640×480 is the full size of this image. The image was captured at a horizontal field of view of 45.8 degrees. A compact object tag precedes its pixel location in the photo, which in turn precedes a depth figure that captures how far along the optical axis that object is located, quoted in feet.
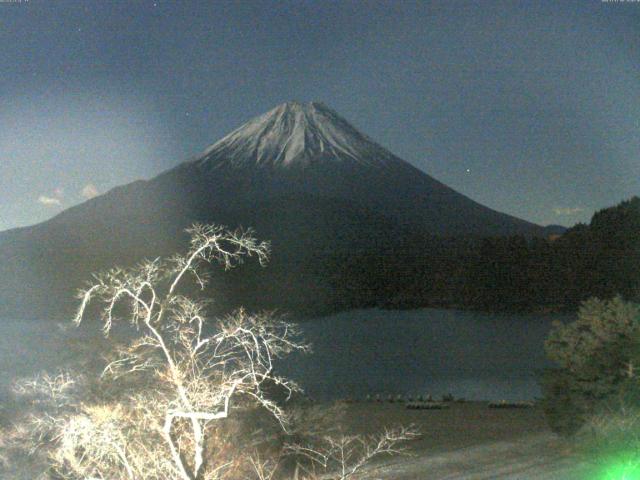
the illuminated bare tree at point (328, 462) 42.90
